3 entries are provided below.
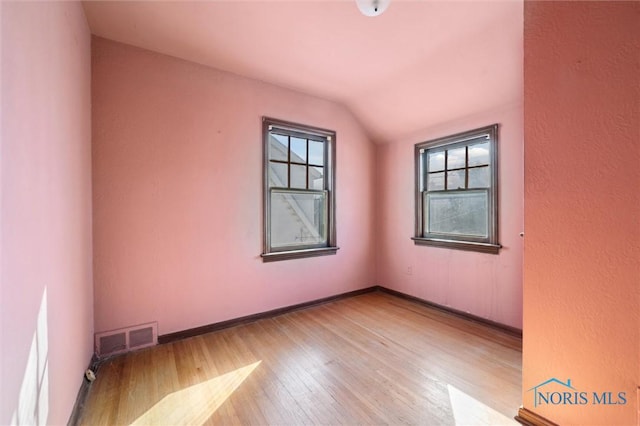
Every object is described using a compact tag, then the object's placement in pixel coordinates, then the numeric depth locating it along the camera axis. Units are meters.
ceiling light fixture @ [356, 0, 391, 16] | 1.62
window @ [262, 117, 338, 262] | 3.04
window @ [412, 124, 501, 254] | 2.73
